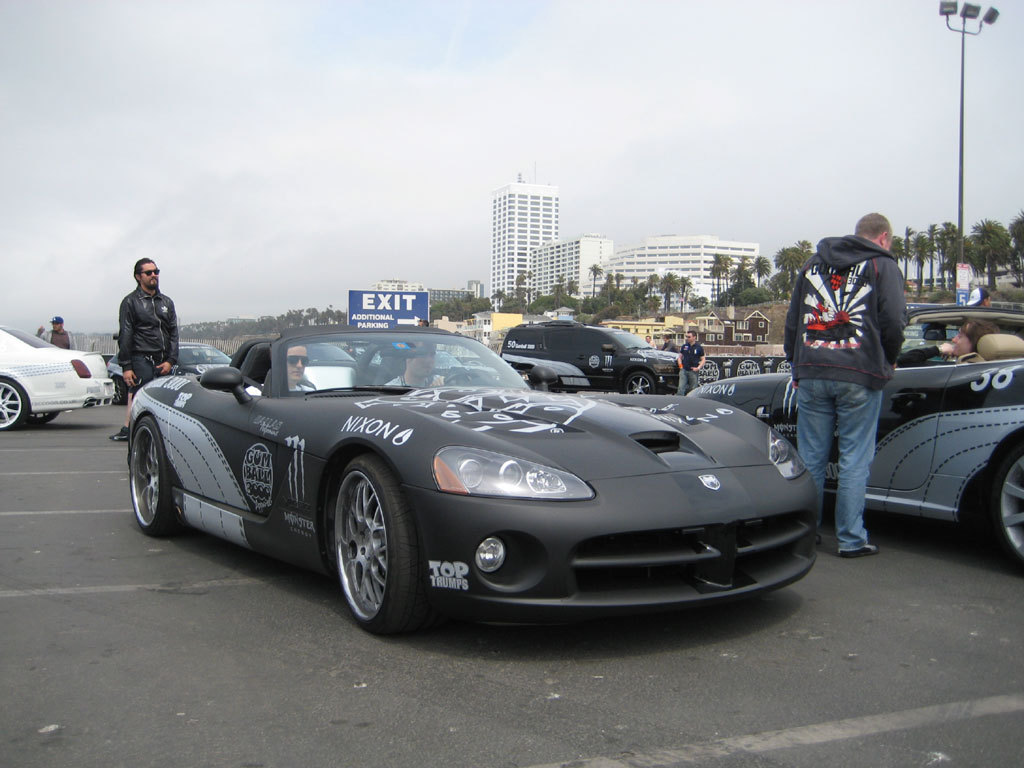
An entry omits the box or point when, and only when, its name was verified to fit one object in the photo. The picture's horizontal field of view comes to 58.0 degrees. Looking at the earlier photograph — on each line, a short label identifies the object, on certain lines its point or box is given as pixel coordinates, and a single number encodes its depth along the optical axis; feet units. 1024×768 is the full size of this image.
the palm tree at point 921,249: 426.92
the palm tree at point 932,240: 426.10
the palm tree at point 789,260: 472.85
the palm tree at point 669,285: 537.65
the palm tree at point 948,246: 392.70
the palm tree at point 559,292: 583.50
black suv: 63.67
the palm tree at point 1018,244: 346.33
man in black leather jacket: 27.63
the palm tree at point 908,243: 432.66
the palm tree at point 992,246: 356.38
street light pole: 68.28
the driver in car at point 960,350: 16.67
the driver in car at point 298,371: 14.61
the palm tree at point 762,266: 558.97
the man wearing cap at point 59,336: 56.65
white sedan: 39.19
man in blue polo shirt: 55.83
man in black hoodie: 15.11
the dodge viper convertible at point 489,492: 10.23
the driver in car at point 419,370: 14.97
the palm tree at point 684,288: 554.05
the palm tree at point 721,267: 547.49
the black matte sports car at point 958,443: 14.33
